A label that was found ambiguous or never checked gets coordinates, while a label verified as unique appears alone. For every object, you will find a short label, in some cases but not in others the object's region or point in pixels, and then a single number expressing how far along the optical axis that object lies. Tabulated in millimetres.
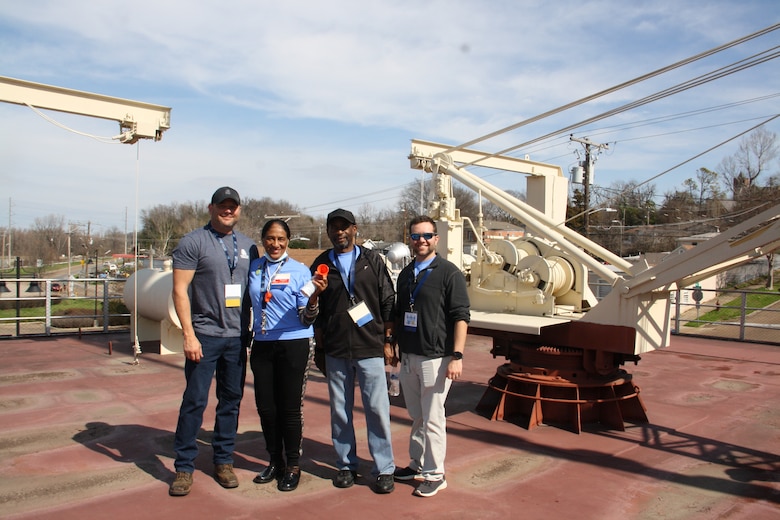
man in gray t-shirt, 4395
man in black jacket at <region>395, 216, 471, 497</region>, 4436
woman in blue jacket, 4465
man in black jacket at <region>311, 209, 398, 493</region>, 4469
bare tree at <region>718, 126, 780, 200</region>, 48509
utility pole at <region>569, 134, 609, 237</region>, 33062
